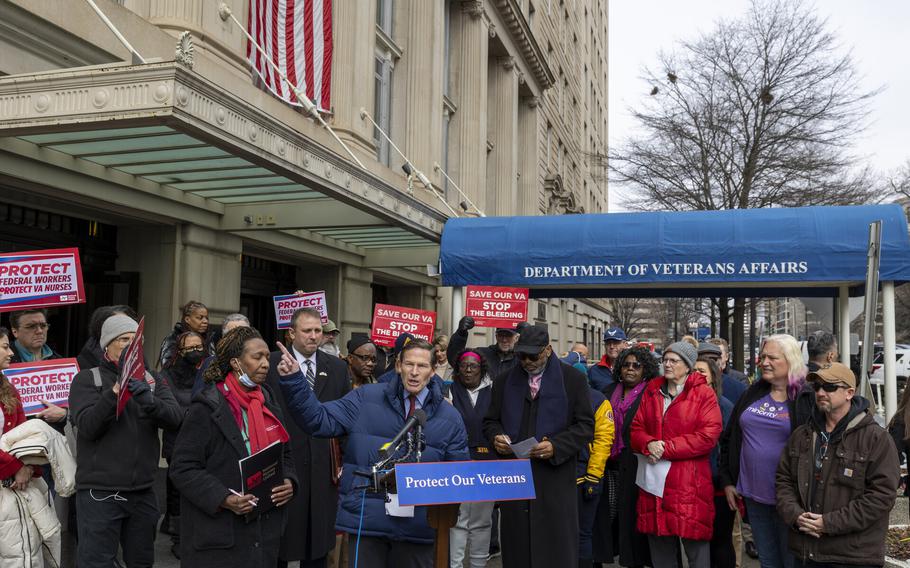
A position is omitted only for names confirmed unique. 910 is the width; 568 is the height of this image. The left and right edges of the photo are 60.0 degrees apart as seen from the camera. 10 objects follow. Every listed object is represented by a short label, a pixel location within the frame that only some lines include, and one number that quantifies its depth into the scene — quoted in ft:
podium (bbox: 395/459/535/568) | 12.48
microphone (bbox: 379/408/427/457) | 12.58
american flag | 45.60
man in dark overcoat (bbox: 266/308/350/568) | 17.60
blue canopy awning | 37.76
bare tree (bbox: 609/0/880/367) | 73.97
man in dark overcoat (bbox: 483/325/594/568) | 17.38
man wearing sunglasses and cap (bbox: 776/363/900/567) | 14.78
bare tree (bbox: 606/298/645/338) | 233.76
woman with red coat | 18.78
